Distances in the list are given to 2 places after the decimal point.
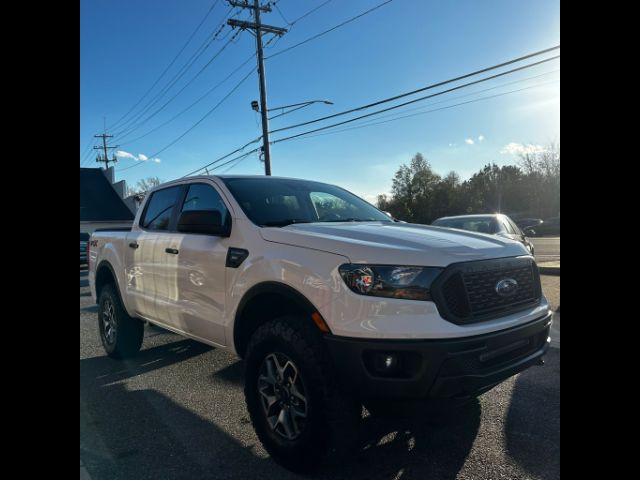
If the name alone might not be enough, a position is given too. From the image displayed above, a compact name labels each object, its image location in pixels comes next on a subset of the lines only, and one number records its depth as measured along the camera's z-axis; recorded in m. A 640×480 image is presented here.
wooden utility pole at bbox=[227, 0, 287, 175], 20.91
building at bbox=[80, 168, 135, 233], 39.25
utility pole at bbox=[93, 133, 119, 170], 63.25
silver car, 9.90
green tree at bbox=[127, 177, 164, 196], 44.47
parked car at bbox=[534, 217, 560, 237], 48.00
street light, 18.64
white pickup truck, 2.45
